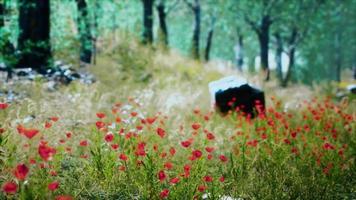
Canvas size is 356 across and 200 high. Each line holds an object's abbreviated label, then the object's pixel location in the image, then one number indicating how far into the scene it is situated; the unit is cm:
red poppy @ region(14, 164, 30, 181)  277
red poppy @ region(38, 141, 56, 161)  289
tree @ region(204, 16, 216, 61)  2537
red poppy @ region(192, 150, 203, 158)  376
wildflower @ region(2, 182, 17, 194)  258
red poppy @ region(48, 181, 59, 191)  287
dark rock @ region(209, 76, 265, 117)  945
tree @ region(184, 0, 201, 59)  2234
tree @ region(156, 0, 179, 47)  2219
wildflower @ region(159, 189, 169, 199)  357
